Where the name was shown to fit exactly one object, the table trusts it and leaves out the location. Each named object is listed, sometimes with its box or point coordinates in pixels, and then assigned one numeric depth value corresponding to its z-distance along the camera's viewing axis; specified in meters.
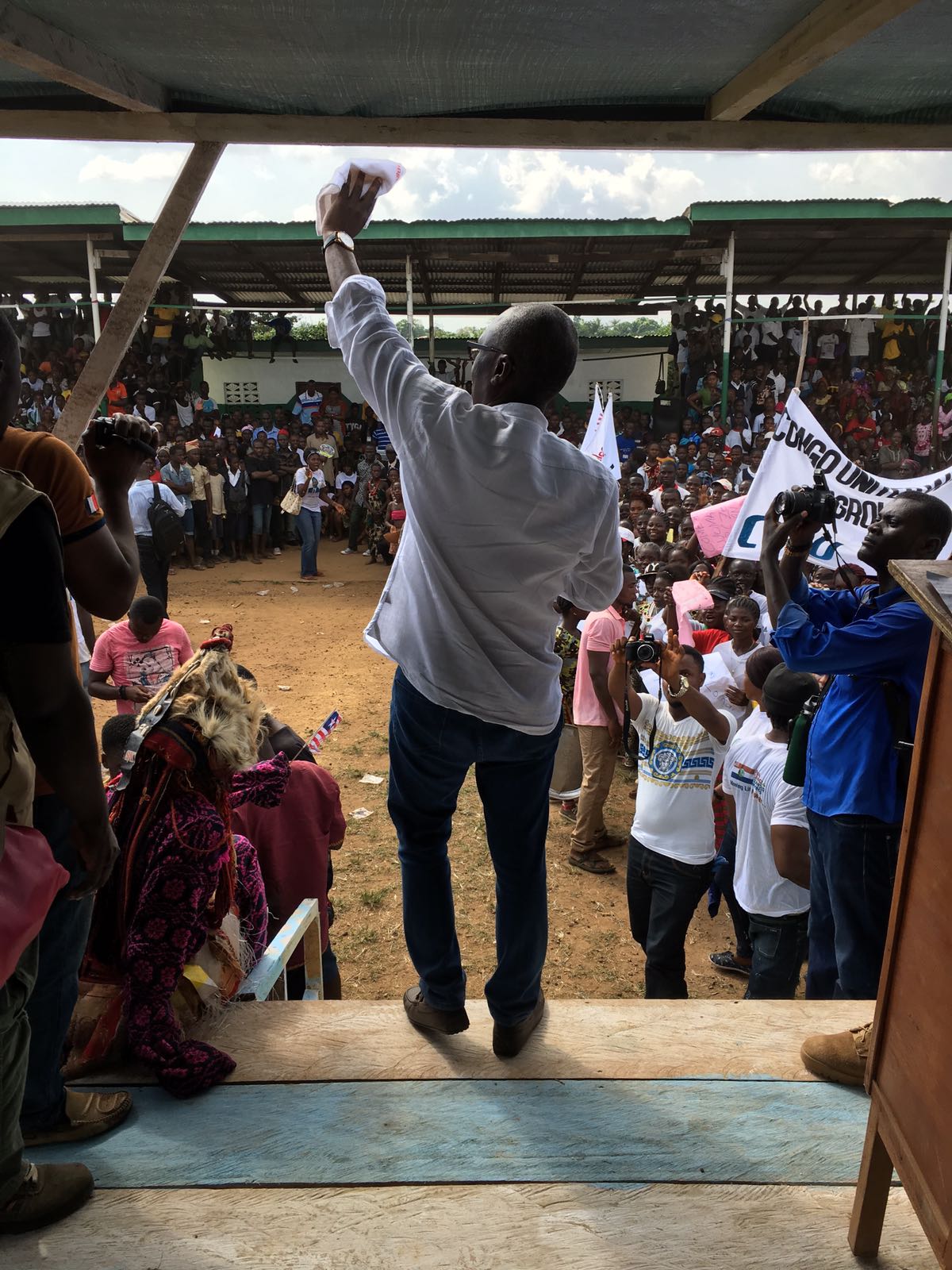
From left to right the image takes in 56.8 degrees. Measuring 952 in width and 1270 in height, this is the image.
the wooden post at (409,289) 13.01
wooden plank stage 1.55
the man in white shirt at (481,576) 1.78
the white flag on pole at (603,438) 7.66
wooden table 1.27
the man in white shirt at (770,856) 3.29
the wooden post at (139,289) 2.73
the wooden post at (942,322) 13.66
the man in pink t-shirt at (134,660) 5.22
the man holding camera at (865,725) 2.43
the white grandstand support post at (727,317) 13.77
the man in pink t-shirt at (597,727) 4.96
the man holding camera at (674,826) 3.53
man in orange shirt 1.67
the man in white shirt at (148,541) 9.16
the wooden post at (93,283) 13.94
